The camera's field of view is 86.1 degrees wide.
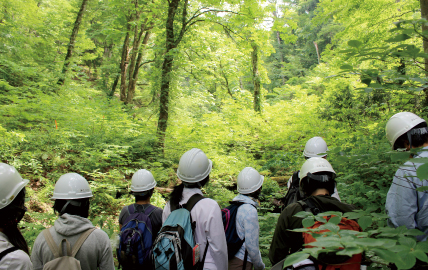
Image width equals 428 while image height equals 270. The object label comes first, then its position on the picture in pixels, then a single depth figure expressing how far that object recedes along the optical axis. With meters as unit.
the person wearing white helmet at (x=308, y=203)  1.89
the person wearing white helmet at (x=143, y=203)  2.95
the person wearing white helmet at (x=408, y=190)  1.86
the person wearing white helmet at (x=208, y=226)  2.11
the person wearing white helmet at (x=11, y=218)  1.47
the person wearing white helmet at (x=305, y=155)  3.28
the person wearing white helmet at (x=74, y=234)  2.00
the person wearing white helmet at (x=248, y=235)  2.55
